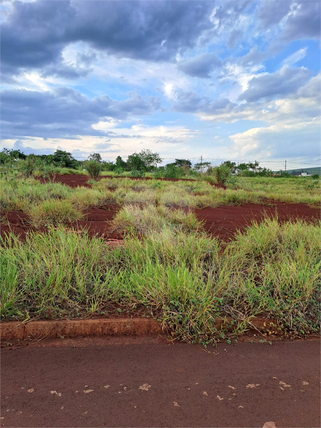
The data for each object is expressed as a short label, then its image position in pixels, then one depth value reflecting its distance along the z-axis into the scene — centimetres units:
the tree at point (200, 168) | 3232
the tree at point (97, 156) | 4975
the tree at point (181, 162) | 5271
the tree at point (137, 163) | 3788
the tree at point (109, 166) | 4198
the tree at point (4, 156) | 1239
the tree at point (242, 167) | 5386
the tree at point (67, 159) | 4130
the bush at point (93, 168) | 2164
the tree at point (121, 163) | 4922
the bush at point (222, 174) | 2175
